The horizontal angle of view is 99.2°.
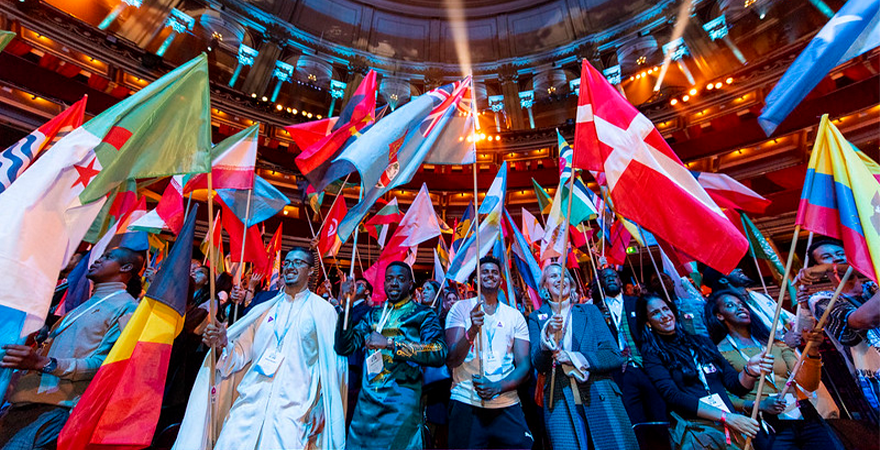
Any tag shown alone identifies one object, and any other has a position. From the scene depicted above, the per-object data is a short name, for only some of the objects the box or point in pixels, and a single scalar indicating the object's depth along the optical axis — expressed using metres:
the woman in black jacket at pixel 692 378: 2.68
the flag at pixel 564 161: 5.75
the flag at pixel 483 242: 4.50
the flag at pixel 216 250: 6.98
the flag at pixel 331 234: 5.09
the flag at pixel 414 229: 6.45
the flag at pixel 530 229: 9.02
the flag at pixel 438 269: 8.97
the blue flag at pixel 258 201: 4.96
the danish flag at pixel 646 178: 2.58
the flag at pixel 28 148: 3.95
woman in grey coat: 2.90
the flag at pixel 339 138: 4.10
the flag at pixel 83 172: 2.08
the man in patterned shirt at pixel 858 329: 2.73
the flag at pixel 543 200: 7.70
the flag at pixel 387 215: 6.67
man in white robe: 2.68
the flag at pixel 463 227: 6.96
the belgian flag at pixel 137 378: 2.26
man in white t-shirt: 2.89
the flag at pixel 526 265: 6.05
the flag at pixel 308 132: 4.91
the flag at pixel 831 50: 2.50
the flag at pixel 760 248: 6.89
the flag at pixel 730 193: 5.90
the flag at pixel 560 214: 5.51
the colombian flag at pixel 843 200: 2.39
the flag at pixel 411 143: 3.18
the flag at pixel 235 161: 4.34
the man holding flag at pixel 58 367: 2.45
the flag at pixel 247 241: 5.14
